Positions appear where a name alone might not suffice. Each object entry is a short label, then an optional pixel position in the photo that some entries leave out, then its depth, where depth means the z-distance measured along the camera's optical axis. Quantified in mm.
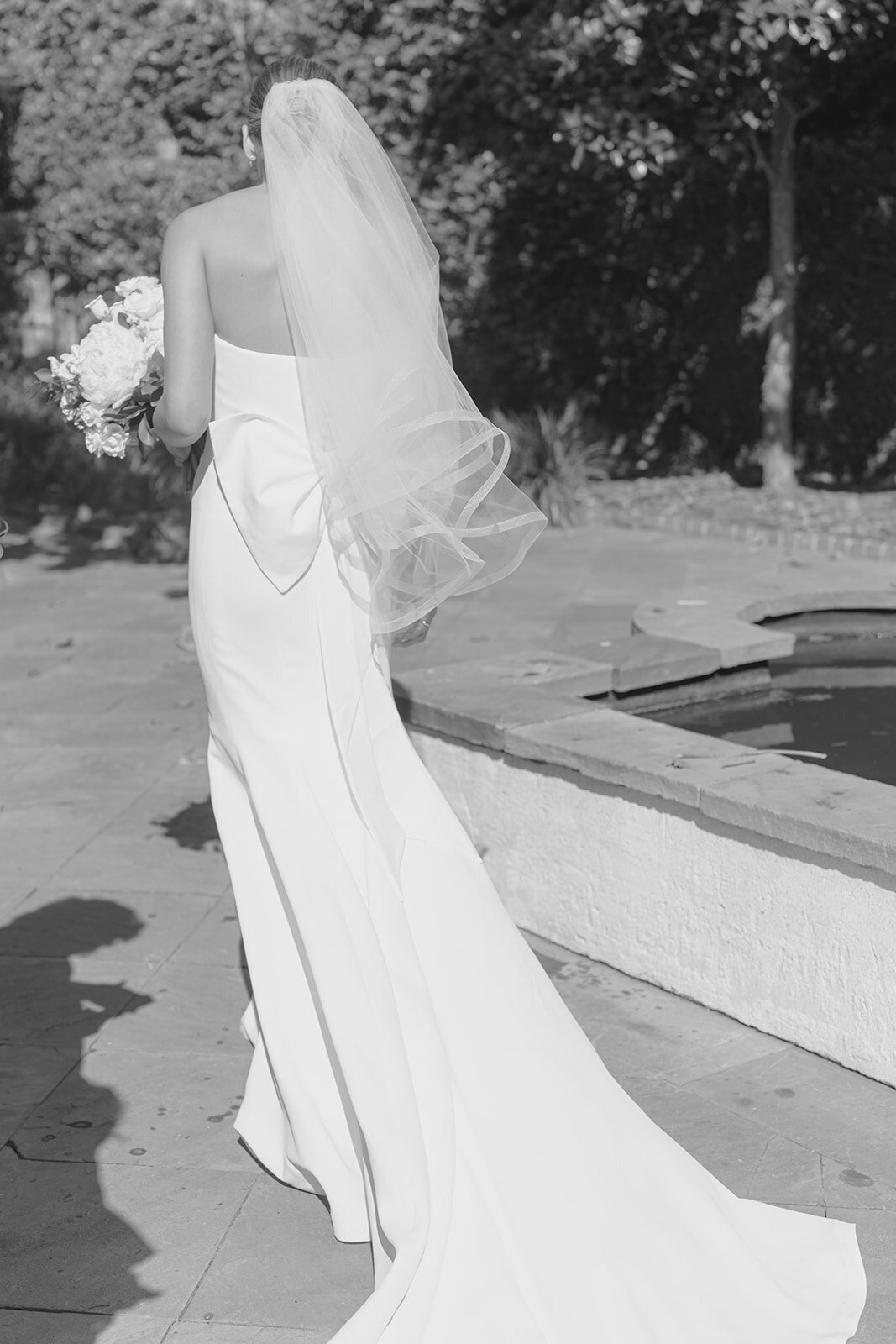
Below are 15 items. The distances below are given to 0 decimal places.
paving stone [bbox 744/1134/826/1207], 2961
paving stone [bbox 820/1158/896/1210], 2934
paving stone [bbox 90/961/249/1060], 3703
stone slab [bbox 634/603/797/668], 5035
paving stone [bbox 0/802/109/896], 4801
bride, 2623
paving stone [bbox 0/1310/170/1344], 2584
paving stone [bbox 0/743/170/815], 5570
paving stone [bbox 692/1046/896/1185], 3129
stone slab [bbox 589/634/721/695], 4855
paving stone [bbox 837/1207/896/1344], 2561
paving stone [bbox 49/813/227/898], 4734
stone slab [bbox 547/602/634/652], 7609
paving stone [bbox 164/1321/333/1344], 2578
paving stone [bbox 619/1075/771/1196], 3086
